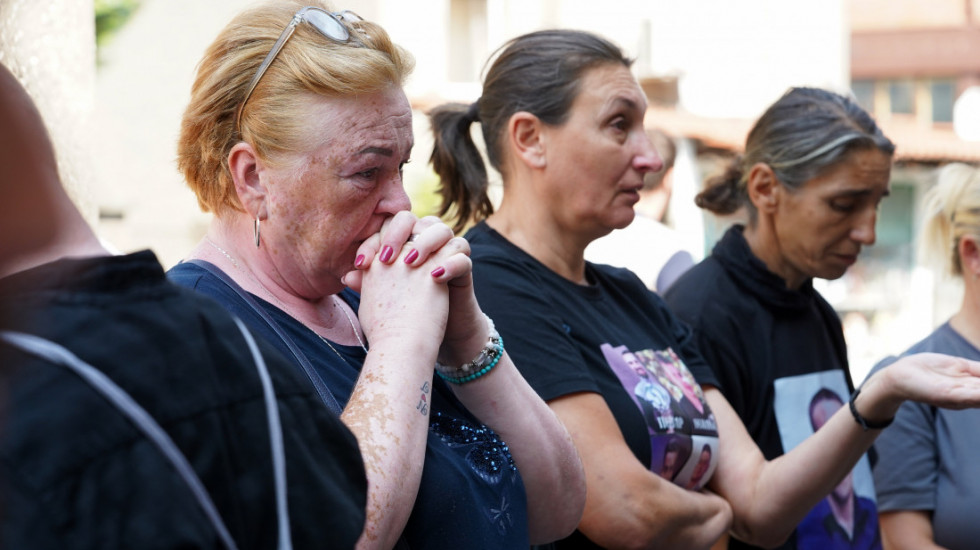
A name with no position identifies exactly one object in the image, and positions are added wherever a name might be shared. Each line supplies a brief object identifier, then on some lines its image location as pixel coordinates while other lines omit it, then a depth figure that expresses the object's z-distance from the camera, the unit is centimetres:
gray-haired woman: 301
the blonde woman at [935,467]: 306
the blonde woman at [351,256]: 159
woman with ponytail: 230
